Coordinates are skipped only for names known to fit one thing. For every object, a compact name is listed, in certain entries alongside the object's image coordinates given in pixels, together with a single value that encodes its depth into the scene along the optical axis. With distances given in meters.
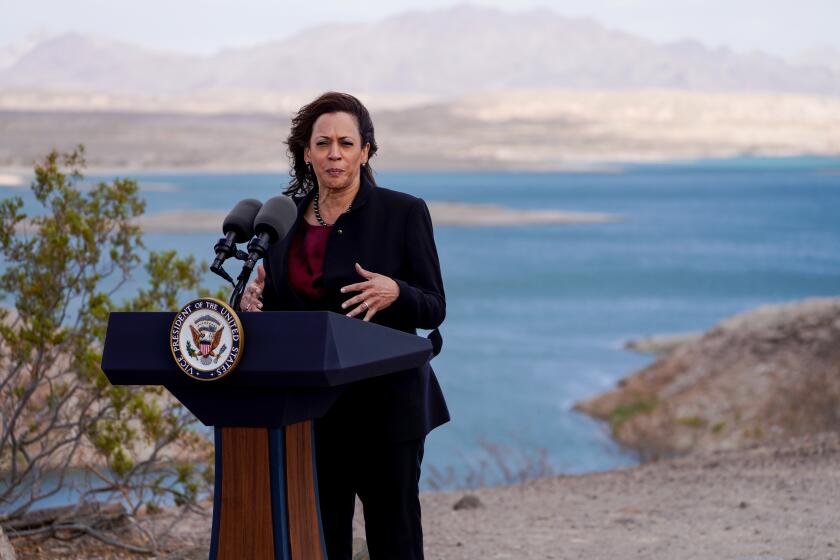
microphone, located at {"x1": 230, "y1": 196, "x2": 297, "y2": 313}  5.41
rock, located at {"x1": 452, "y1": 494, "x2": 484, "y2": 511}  14.38
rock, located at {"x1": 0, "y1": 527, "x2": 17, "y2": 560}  8.37
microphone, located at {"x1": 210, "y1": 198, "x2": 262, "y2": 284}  5.47
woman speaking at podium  5.84
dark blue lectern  5.00
